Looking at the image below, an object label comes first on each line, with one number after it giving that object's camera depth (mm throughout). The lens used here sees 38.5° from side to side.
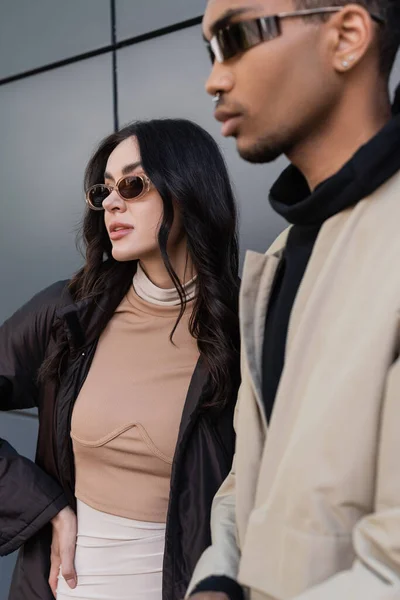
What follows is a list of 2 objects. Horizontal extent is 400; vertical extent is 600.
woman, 1333
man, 623
